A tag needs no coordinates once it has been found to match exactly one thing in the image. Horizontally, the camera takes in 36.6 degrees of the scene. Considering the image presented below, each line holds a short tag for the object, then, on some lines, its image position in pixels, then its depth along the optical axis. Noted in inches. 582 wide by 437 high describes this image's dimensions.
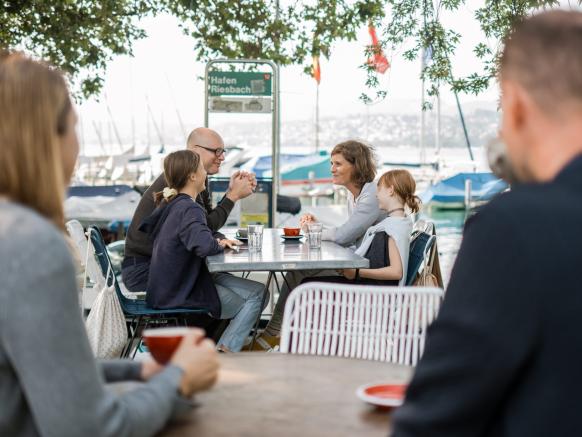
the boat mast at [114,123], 1740.9
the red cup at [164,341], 61.1
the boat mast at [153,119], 1555.7
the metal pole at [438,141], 1190.8
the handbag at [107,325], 183.5
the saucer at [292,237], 229.0
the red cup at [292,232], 232.4
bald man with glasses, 215.3
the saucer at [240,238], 231.7
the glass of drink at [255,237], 199.3
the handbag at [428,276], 199.2
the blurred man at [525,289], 39.8
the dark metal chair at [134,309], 197.5
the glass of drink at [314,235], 200.4
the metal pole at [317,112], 981.5
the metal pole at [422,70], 270.8
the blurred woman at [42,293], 47.5
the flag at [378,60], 270.8
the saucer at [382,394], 64.4
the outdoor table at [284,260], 179.9
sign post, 309.4
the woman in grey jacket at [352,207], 221.0
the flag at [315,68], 383.6
